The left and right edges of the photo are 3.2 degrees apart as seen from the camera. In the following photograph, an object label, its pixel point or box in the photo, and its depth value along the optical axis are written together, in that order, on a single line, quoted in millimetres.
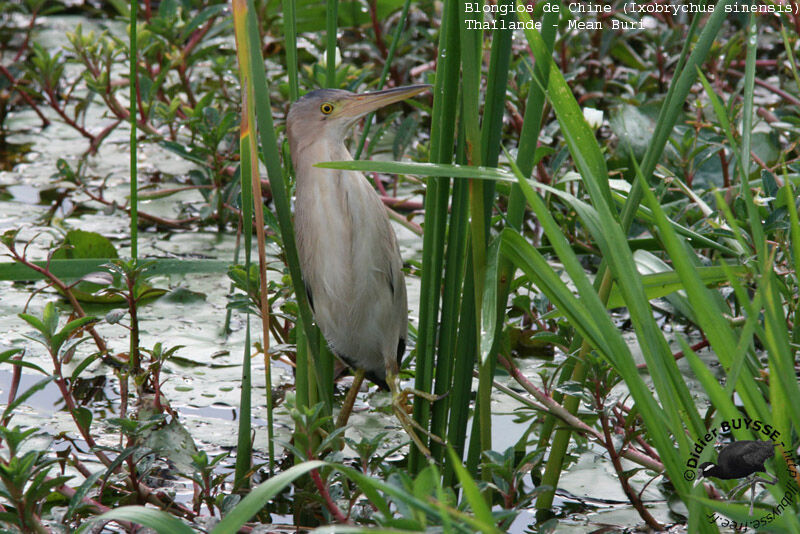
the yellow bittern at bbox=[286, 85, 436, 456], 8318
